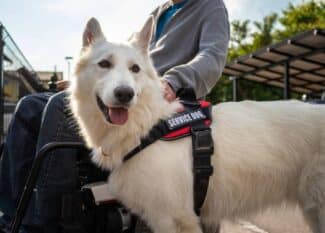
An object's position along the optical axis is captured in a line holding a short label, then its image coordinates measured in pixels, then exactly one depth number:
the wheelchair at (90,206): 2.63
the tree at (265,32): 43.53
